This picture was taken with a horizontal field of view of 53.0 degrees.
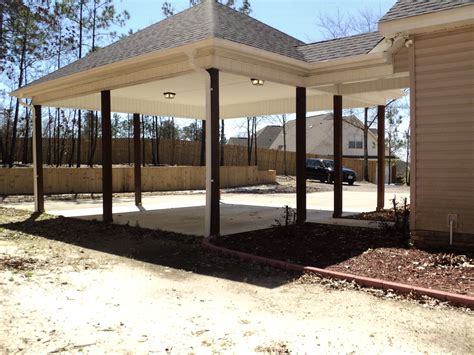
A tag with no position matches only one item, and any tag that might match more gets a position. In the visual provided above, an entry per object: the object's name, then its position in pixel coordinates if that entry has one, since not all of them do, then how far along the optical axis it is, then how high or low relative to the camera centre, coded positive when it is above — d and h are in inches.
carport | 323.3 +77.4
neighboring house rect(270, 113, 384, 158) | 1998.0 +114.3
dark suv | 1178.6 -13.6
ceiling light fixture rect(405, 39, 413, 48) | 272.1 +70.8
